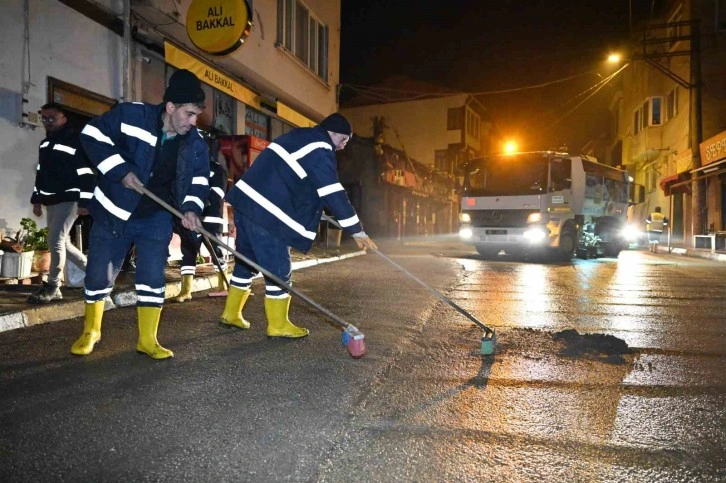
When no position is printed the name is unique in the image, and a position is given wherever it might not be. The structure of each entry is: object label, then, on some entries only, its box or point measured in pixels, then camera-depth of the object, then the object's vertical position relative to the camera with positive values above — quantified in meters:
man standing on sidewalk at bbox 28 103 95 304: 5.34 +0.52
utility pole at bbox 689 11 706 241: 19.66 +4.07
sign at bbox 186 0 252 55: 9.55 +3.81
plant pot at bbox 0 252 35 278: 6.32 -0.35
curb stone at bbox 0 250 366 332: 4.70 -0.72
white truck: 13.70 +0.91
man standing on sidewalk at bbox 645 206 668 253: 20.61 +0.43
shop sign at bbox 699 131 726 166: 17.41 +3.05
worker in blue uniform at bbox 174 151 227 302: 6.27 +0.00
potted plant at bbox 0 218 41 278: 6.32 -0.25
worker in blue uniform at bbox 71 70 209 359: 3.63 +0.33
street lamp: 20.34 +6.93
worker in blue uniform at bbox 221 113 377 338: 4.18 +0.28
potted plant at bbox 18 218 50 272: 6.65 -0.11
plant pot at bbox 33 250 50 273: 6.64 -0.31
